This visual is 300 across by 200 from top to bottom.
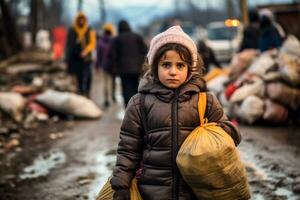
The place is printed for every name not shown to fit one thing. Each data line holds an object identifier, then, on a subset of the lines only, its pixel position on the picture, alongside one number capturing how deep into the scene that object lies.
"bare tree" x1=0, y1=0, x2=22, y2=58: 19.45
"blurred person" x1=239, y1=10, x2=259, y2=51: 13.66
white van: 28.53
